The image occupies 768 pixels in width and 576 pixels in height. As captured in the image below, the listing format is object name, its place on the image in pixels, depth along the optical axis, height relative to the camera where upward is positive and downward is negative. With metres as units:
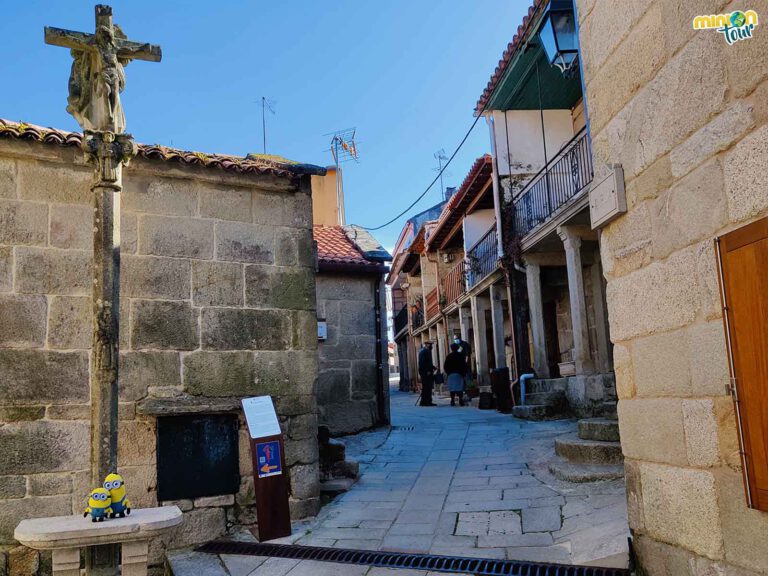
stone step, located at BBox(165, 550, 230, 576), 4.30 -1.22
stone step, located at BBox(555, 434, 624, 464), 5.72 -0.78
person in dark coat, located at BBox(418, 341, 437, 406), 15.42 +0.01
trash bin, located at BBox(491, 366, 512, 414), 12.54 -0.37
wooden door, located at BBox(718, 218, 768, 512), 2.48 +0.08
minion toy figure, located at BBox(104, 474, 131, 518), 3.33 -0.54
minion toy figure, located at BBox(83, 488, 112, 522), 3.29 -0.57
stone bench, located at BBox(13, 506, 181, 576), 3.12 -0.70
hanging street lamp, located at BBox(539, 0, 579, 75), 8.56 +4.48
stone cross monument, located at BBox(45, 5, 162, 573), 3.43 +1.25
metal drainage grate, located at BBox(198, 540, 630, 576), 3.76 -1.18
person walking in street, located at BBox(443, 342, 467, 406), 15.09 +0.00
